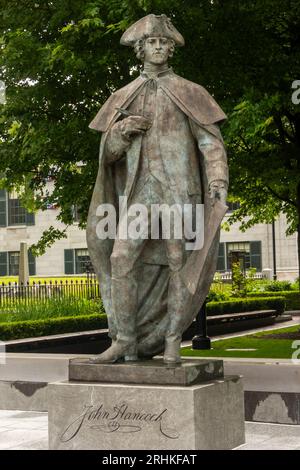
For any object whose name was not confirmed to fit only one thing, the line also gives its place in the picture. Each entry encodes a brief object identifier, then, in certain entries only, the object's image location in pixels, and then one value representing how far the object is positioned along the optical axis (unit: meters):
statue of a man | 7.00
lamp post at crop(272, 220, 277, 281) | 47.41
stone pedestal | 6.44
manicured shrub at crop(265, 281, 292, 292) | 36.88
